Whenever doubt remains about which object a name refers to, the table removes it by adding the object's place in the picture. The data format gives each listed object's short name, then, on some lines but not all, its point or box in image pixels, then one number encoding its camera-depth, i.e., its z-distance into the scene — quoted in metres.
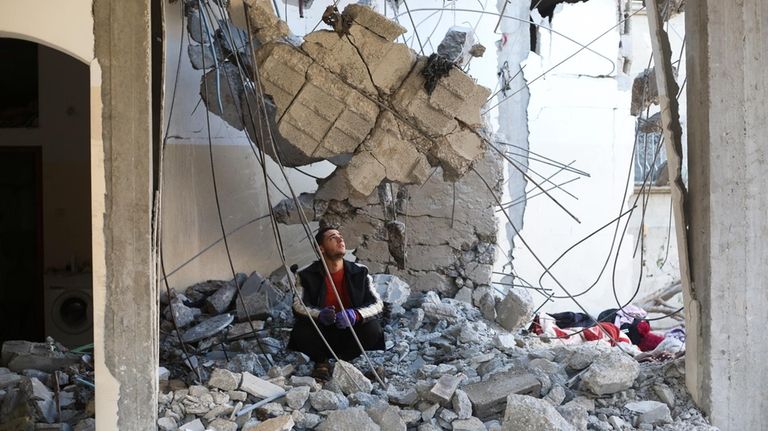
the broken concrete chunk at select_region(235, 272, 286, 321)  7.34
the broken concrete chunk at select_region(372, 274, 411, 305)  7.59
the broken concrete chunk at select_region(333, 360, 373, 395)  5.28
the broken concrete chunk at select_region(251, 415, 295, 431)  4.52
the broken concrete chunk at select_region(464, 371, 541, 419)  4.86
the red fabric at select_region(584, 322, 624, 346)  7.62
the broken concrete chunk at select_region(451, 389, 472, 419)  4.76
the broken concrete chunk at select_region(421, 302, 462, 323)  7.30
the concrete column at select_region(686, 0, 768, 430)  4.64
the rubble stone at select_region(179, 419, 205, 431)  4.52
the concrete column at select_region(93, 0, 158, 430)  4.26
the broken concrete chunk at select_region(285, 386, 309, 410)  4.89
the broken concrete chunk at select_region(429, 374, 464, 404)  4.83
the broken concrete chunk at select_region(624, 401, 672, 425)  4.69
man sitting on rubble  5.89
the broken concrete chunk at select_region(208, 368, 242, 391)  4.95
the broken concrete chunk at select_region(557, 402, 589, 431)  4.61
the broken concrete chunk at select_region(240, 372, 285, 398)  4.96
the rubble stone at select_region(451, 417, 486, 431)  4.63
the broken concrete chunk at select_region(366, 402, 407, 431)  4.63
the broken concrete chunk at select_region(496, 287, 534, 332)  7.45
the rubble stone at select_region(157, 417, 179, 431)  4.46
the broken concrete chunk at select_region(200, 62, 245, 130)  7.19
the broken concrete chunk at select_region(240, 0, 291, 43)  5.66
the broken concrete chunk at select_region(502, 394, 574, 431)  4.42
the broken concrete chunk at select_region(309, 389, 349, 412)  4.91
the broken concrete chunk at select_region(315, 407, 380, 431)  4.58
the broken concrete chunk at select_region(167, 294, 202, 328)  7.24
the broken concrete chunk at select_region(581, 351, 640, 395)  4.92
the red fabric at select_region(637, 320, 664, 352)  7.83
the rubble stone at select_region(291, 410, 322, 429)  4.72
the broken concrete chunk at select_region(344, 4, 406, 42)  5.58
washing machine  8.79
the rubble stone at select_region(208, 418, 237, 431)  4.58
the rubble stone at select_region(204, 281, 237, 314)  7.62
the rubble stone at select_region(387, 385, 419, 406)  5.01
